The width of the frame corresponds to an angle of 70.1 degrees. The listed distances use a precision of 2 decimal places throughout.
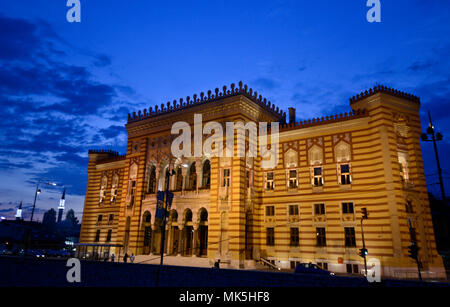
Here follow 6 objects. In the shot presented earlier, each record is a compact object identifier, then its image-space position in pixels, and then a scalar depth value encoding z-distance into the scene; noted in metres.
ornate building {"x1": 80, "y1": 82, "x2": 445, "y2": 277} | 28.27
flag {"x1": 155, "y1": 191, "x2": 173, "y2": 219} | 22.41
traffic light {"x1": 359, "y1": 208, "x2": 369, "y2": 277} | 25.68
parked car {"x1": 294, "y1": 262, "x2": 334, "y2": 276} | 25.28
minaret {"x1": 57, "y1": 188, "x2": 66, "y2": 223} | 154.38
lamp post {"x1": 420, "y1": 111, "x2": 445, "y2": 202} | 14.65
